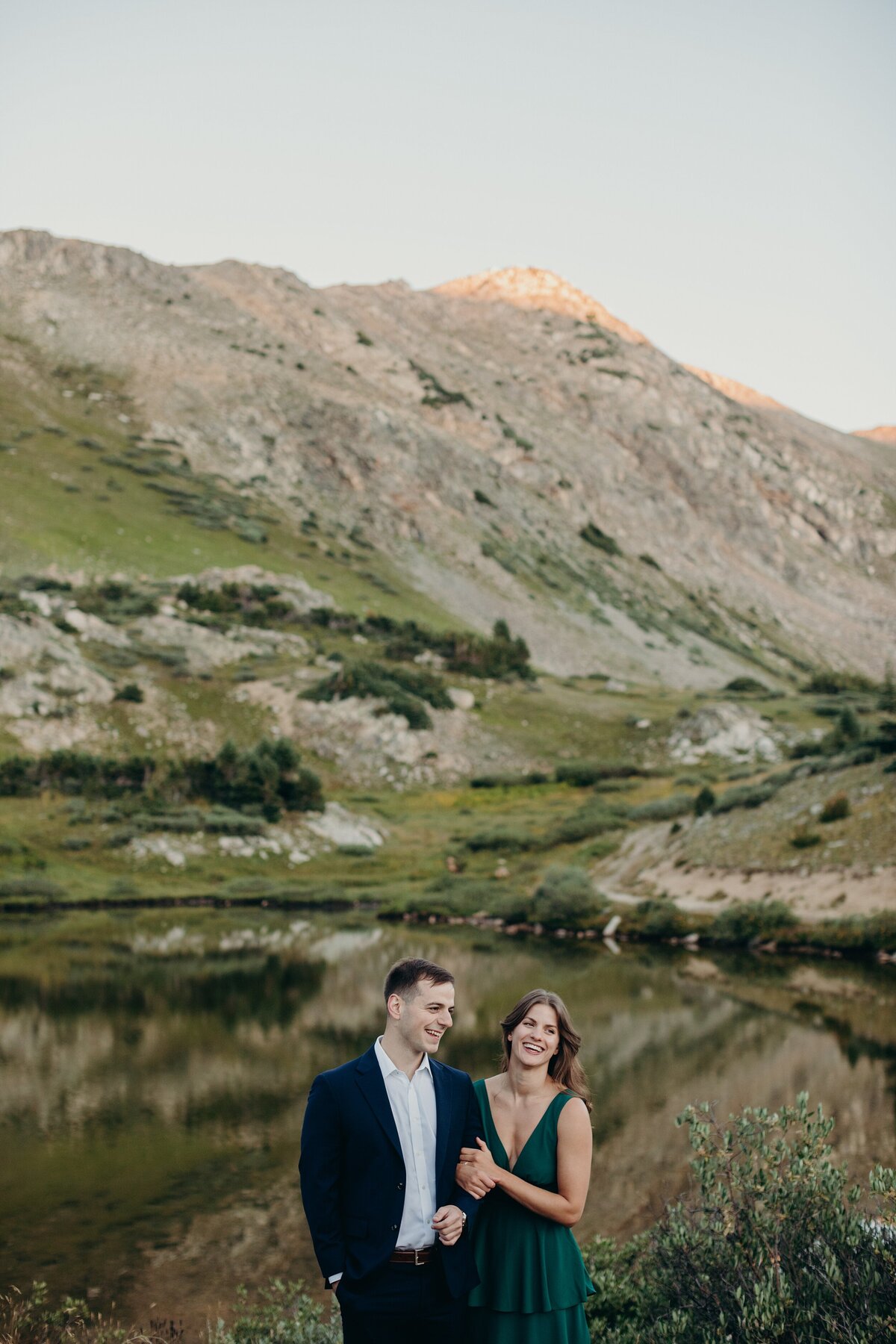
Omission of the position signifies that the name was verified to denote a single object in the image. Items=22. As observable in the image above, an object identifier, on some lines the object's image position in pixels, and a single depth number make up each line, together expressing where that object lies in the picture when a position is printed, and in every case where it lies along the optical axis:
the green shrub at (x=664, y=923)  38.12
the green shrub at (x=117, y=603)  75.94
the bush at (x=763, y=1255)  6.50
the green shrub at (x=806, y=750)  52.37
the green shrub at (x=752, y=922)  35.72
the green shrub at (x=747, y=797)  45.38
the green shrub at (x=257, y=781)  54.56
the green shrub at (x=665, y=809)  51.88
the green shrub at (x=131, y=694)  62.97
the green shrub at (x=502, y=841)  52.06
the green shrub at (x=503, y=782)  65.38
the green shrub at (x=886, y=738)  44.09
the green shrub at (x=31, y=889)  42.84
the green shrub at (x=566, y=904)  41.16
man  5.29
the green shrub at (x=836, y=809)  40.00
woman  5.50
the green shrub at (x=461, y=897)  44.22
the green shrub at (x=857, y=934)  32.94
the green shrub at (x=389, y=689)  69.69
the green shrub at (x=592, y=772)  65.06
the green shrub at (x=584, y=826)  51.97
